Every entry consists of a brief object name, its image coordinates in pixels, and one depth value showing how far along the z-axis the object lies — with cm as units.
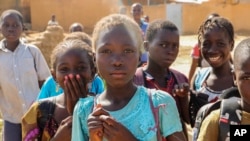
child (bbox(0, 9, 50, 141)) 438
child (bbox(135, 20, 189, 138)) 314
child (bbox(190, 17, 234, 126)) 315
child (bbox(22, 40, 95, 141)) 257
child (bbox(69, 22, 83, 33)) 642
